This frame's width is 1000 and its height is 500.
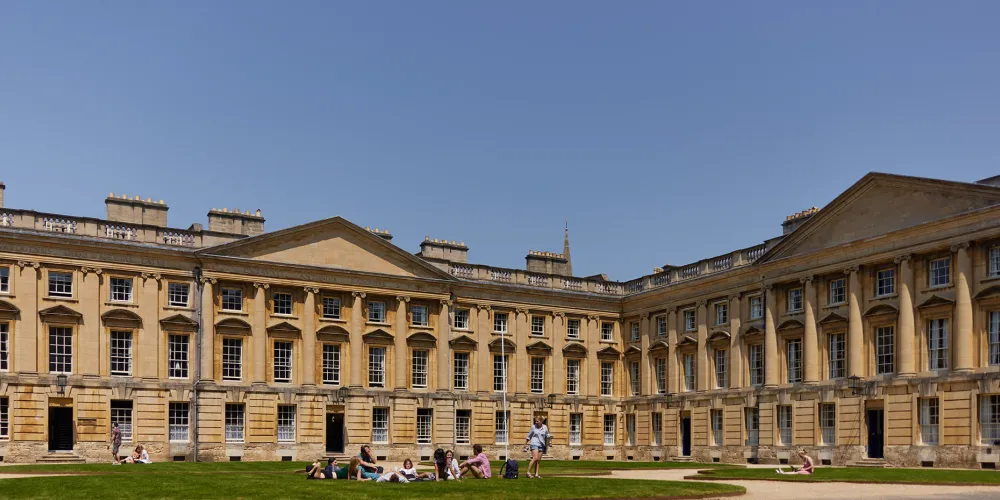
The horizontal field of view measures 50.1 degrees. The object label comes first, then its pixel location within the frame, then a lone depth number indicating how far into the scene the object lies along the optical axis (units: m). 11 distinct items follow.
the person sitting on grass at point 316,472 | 29.06
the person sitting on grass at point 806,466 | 35.22
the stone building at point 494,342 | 42.66
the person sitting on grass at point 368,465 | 29.20
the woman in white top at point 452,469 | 29.07
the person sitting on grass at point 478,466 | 29.70
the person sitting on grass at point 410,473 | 28.72
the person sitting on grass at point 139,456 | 42.22
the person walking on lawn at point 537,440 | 29.44
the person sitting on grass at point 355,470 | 28.97
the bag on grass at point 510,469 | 29.28
